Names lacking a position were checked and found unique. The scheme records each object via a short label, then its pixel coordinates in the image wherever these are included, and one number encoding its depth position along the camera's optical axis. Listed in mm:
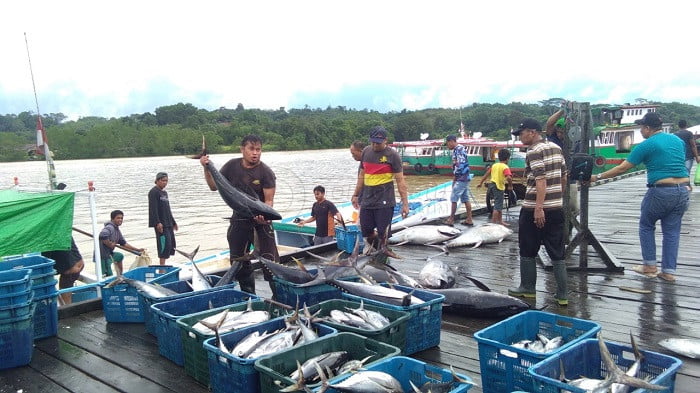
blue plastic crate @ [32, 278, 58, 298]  4320
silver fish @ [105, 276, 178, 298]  4246
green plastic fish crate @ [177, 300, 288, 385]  3328
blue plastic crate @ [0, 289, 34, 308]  3702
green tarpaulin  4980
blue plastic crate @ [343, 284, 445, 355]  3676
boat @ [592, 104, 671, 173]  28328
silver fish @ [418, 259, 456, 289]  5059
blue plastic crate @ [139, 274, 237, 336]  4031
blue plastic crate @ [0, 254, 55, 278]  4301
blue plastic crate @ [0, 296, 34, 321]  3709
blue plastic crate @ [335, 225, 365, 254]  7277
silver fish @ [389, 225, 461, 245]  7855
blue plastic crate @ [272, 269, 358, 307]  4211
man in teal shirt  5133
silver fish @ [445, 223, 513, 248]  7652
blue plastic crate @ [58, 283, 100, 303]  6607
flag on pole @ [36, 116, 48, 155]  7285
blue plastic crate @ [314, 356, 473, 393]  2600
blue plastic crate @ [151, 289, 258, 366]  3701
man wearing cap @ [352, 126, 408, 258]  6070
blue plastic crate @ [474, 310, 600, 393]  2801
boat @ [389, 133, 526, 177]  29372
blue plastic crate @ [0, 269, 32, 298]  3699
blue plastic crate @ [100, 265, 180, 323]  4625
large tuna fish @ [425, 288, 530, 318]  4375
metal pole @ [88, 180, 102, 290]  5363
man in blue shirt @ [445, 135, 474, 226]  9844
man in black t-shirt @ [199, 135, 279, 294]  4984
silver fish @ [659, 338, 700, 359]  3488
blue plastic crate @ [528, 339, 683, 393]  2420
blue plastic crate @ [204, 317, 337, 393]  2844
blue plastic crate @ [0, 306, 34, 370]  3744
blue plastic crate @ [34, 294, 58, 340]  4375
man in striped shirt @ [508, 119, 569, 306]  4480
